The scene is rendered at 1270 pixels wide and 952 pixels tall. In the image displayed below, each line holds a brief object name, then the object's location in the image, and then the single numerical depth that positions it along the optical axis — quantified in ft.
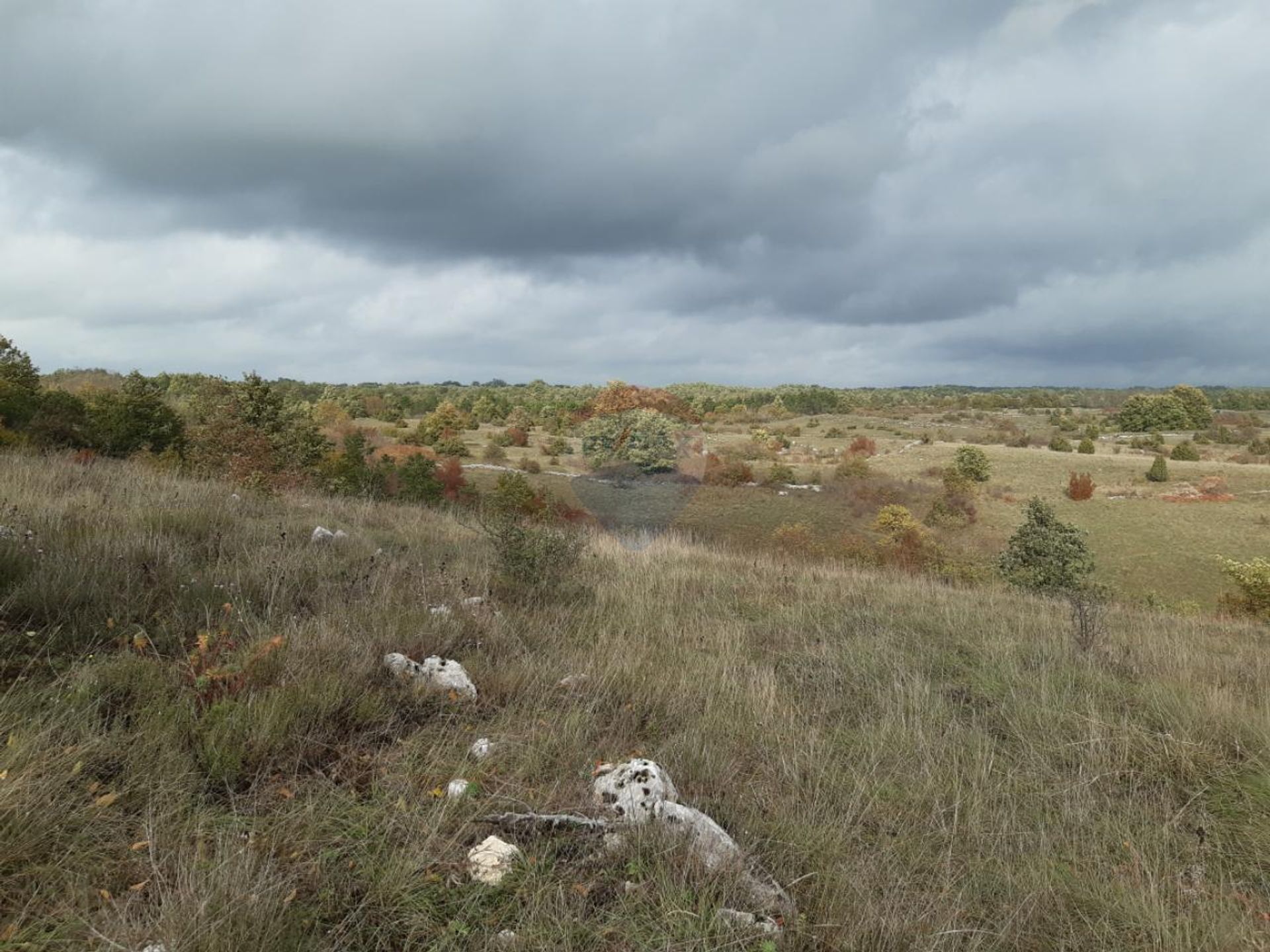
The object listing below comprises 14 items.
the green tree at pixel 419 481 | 71.46
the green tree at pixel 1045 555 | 60.70
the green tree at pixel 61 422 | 49.96
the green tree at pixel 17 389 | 51.11
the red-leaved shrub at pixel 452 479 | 86.17
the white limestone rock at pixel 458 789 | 8.23
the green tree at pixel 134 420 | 56.80
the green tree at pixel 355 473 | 55.33
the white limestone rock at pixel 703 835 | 7.58
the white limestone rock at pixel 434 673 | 11.69
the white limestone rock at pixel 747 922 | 6.68
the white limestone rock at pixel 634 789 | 8.23
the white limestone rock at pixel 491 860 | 7.05
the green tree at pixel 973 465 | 141.28
